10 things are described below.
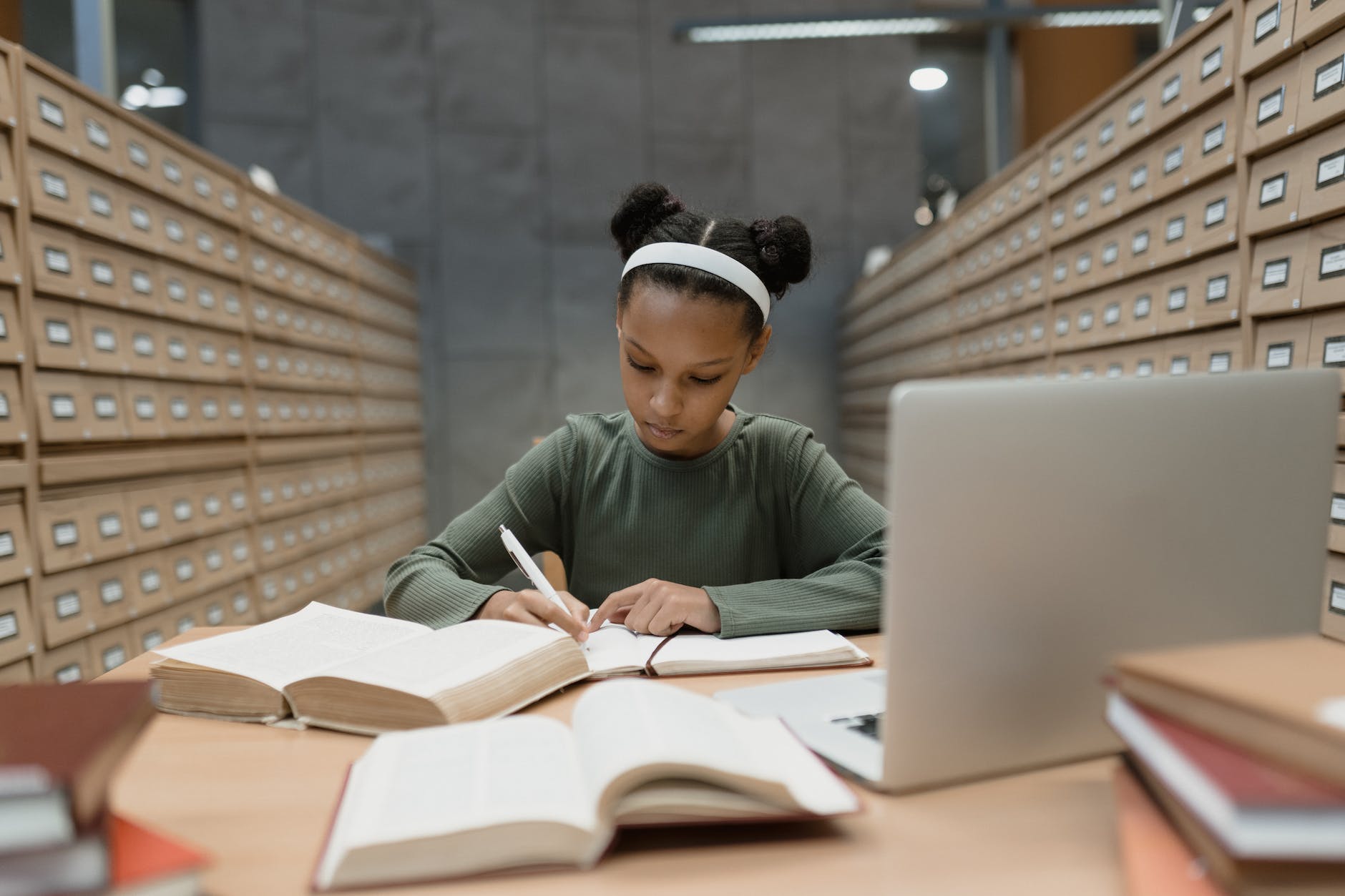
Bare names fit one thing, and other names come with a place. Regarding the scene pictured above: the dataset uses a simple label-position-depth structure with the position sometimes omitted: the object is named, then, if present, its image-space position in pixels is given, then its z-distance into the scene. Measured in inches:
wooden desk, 19.0
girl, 44.1
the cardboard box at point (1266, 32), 65.7
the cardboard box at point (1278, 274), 65.9
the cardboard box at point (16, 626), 75.0
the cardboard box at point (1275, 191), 66.1
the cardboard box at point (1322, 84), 60.4
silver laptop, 20.3
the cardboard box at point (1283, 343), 66.0
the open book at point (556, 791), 18.9
